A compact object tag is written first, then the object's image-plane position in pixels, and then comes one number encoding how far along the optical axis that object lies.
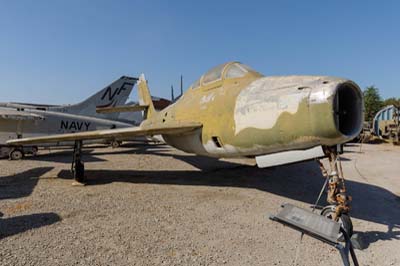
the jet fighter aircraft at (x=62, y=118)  13.96
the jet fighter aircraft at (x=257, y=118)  4.19
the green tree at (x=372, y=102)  40.19
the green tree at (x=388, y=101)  44.80
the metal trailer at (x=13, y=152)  12.80
